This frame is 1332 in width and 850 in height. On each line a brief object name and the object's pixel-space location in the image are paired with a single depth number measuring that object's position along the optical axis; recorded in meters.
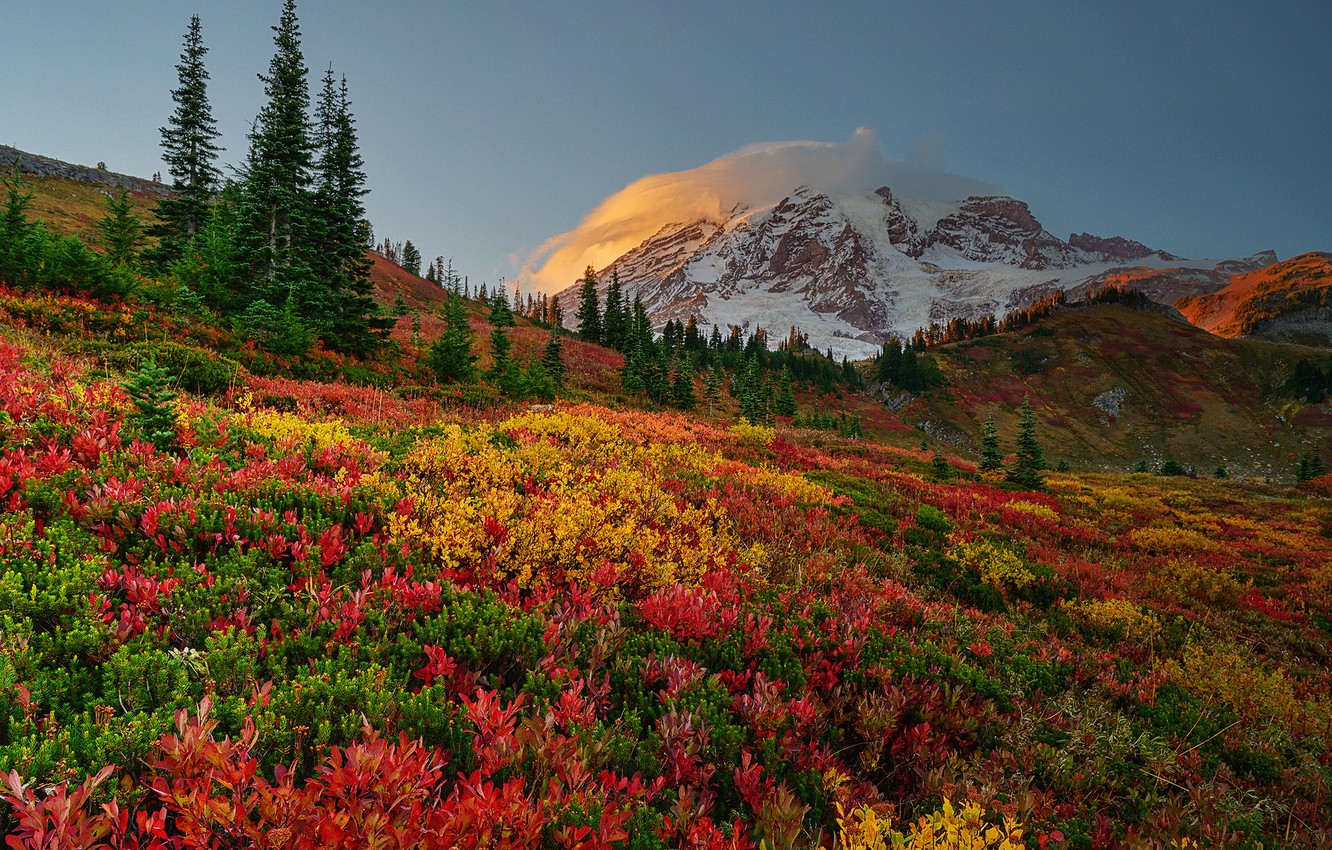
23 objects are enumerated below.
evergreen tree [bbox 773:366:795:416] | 74.00
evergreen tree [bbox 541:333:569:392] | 32.50
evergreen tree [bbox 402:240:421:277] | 128.35
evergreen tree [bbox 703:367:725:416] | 63.42
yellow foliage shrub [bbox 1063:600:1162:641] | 7.02
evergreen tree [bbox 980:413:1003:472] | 33.16
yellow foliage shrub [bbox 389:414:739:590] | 5.04
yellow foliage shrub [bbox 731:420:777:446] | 17.48
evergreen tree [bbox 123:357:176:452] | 5.92
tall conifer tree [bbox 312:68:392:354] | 20.84
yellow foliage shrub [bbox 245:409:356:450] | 7.06
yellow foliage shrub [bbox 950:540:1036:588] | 8.25
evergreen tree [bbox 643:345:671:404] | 43.12
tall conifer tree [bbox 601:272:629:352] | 71.94
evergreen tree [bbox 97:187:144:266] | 20.33
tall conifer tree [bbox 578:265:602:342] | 71.38
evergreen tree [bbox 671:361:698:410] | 44.81
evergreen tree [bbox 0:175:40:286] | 13.41
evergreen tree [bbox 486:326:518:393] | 19.62
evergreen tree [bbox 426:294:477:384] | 20.59
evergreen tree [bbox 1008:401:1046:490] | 27.69
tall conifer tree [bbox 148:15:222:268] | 30.75
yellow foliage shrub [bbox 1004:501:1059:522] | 14.14
